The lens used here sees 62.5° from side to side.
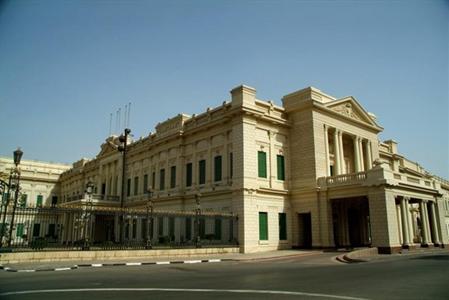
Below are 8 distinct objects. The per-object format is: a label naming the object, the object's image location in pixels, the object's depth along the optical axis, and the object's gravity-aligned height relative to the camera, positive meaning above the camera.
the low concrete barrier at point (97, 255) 17.41 -1.33
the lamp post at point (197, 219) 23.76 +0.68
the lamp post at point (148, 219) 21.81 +0.62
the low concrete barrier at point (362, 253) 20.36 -1.36
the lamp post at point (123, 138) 26.66 +6.46
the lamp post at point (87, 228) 19.83 +0.07
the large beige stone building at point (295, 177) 26.48 +4.03
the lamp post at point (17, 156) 19.39 +3.77
